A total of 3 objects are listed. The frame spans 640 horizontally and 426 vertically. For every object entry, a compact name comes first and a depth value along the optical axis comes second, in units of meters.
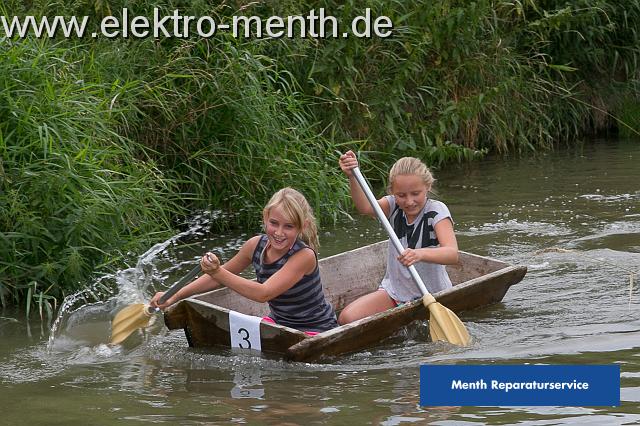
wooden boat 11.49
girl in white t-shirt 12.99
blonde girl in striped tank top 11.68
